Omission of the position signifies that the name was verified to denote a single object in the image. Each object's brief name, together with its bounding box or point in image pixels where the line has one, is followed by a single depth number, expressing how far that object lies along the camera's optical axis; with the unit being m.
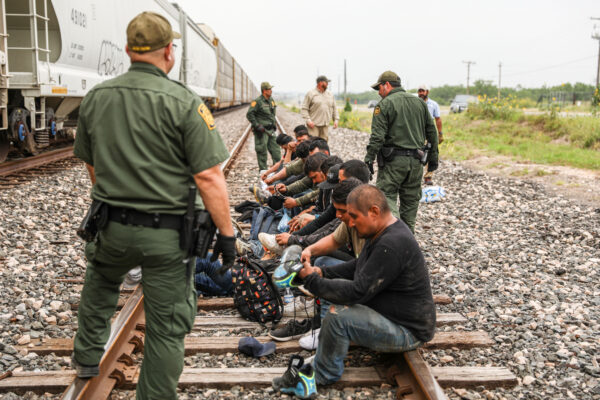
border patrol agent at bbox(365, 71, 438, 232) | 5.88
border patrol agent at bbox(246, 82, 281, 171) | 10.67
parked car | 38.71
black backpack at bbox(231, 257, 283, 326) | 4.15
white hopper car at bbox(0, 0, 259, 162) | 8.42
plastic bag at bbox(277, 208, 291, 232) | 5.98
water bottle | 4.46
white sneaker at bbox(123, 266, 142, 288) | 4.77
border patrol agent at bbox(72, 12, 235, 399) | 2.46
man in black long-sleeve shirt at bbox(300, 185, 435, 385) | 3.20
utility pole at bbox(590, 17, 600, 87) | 45.51
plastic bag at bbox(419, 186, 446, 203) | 8.94
